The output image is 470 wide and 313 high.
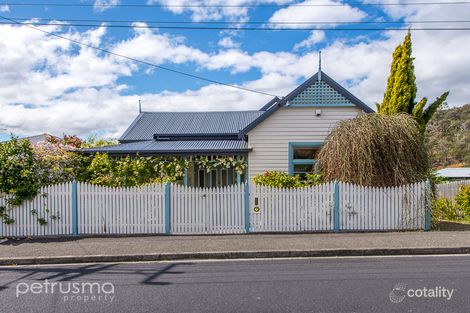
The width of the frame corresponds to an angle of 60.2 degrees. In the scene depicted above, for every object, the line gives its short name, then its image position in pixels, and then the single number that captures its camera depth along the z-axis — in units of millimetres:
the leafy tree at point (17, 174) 10461
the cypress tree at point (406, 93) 14047
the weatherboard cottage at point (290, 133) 14461
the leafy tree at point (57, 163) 11484
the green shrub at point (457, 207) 13430
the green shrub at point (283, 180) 11602
